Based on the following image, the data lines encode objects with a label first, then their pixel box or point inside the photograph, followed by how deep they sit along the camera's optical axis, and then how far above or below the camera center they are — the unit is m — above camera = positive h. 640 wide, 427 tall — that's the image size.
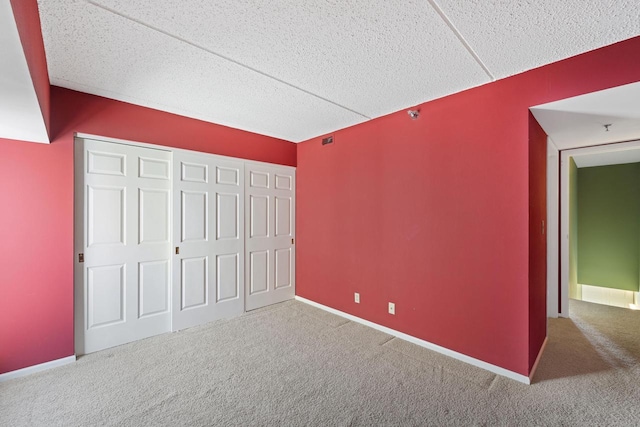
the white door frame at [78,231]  2.53 -0.15
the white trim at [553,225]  3.25 -0.13
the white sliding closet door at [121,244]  2.59 -0.30
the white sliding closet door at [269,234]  3.80 -0.29
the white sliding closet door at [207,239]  3.15 -0.30
